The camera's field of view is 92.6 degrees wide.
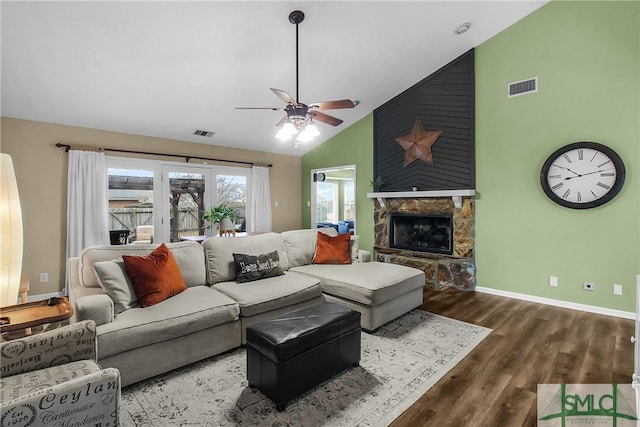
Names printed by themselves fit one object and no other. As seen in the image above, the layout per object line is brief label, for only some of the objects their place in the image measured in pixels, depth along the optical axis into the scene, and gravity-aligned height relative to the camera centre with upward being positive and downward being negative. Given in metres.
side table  1.90 -0.66
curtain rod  4.27 +1.04
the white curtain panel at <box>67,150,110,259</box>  4.29 +0.22
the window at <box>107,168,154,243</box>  4.79 +0.28
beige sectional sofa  2.17 -0.74
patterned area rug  1.88 -1.23
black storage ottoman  1.95 -0.93
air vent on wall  3.95 +1.66
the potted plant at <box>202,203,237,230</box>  4.88 -0.02
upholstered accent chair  1.17 -0.74
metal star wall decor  4.89 +1.18
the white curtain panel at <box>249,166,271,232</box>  6.34 +0.30
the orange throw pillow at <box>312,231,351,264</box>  4.05 -0.47
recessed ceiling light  3.85 +2.37
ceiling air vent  5.21 +1.44
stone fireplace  4.55 -0.36
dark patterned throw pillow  3.25 -0.56
